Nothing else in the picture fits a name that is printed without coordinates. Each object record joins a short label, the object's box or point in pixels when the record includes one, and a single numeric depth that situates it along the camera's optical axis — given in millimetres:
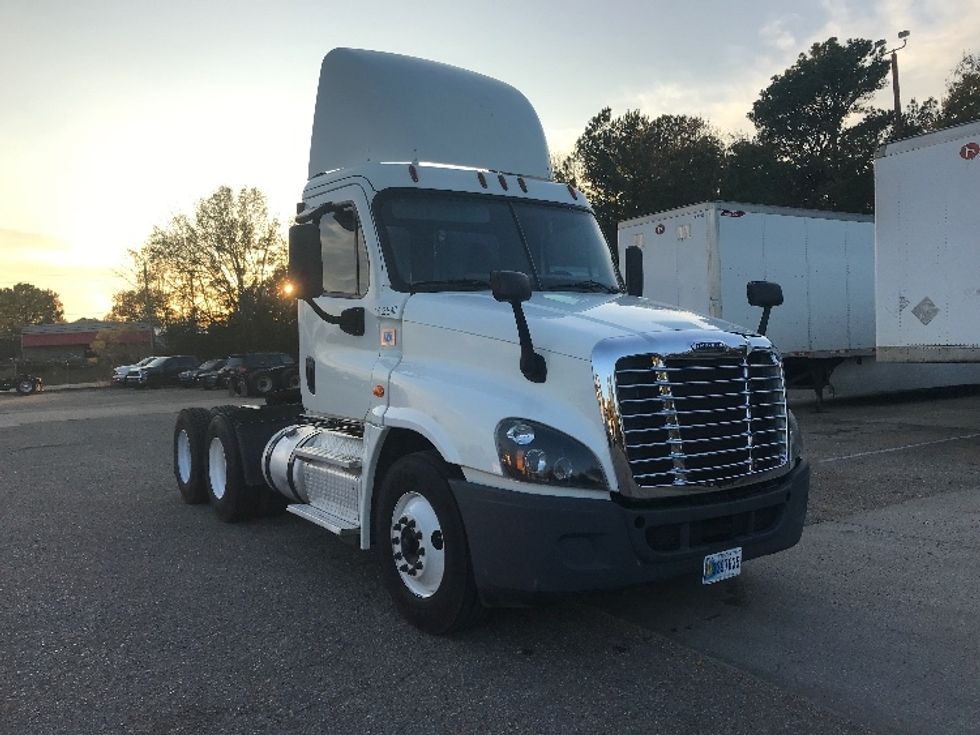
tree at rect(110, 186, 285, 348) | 51844
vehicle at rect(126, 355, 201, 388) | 40938
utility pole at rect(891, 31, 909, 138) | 31934
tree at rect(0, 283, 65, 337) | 137000
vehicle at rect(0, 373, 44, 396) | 39688
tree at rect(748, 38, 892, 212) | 41281
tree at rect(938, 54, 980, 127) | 35062
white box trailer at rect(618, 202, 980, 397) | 13977
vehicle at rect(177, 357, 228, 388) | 38562
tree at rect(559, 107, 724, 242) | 41594
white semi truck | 3764
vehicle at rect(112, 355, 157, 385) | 42156
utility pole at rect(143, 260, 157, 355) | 58156
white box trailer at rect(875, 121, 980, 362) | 10539
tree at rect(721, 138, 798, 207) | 40656
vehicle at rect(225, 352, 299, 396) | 28941
